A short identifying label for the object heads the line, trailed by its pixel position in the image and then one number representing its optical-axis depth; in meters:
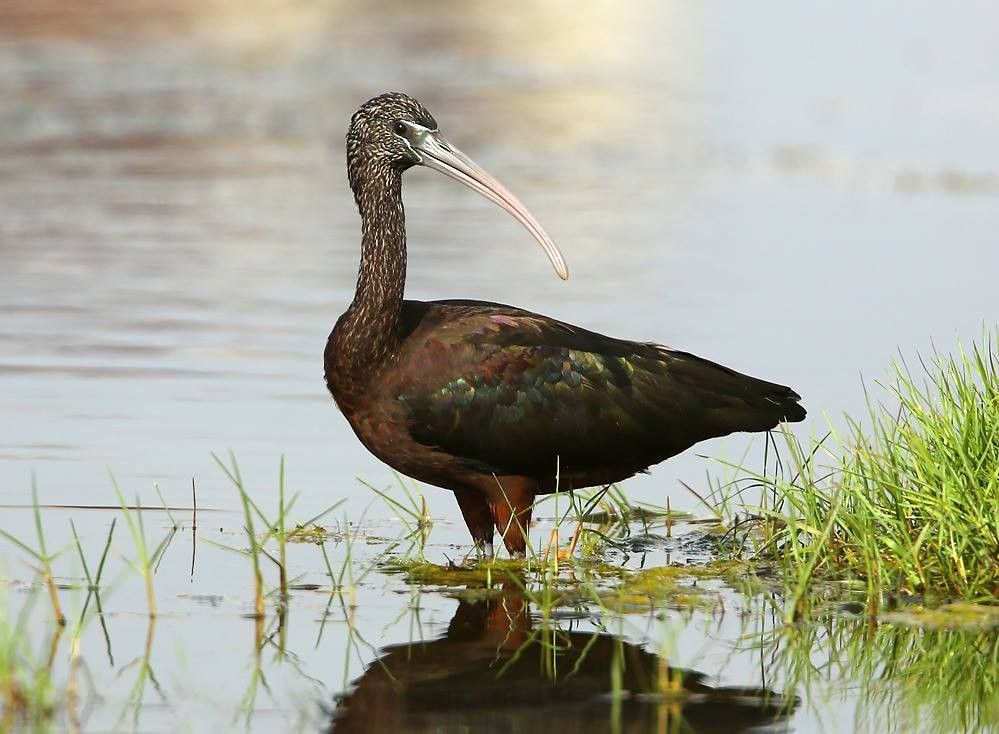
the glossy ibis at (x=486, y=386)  15.41
